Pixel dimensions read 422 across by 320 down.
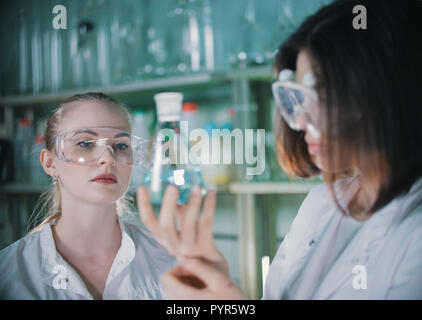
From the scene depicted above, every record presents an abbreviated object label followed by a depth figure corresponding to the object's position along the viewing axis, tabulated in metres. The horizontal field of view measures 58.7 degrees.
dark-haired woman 0.77
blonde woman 0.91
